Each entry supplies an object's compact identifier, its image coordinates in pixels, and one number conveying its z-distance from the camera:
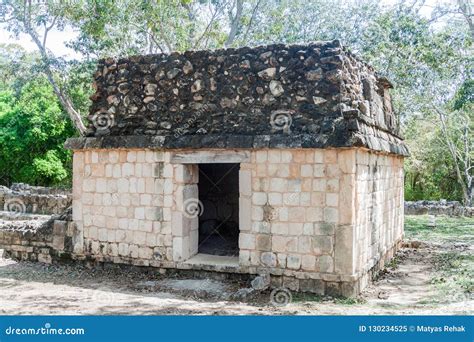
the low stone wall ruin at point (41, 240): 8.72
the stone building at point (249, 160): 6.77
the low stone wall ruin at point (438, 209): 17.80
